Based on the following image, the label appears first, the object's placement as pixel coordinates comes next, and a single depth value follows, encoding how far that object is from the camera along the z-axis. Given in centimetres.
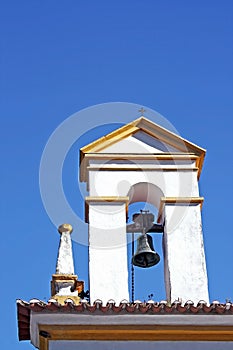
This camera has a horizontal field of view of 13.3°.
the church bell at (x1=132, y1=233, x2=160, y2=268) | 1237
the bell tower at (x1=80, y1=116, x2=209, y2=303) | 1180
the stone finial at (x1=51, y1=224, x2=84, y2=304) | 1132
